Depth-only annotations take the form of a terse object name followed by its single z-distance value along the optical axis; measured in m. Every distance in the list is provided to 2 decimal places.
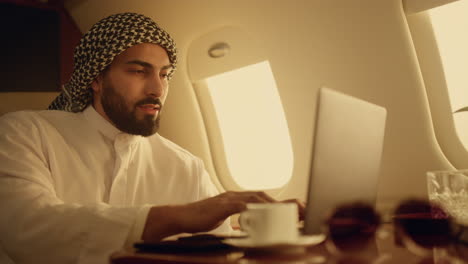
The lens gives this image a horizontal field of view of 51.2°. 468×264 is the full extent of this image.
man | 1.16
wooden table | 0.84
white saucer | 0.88
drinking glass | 1.41
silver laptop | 0.95
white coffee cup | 0.89
